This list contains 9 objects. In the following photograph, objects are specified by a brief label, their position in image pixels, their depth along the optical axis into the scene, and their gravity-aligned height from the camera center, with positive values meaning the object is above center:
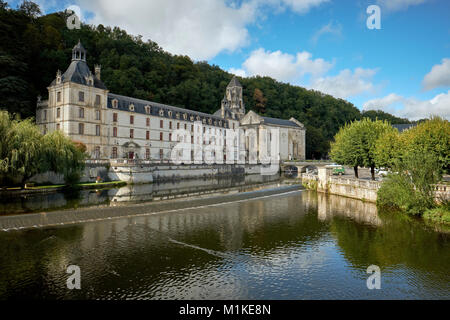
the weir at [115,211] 16.39 -3.33
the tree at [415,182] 19.08 -1.28
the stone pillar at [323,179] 33.50 -1.78
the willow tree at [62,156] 28.17 +0.94
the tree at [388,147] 26.89 +1.67
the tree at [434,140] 21.30 +1.90
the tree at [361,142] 32.66 +2.62
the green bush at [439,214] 17.84 -3.32
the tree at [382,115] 134.50 +24.10
